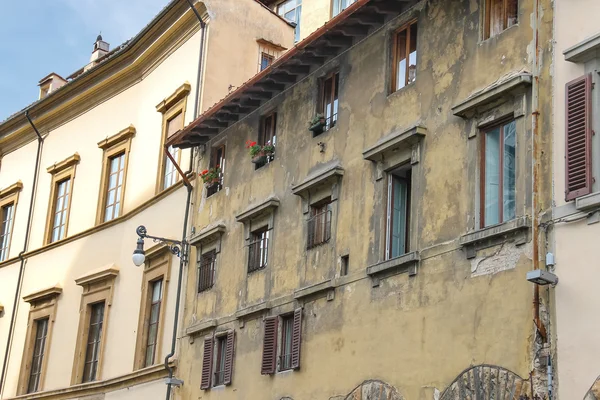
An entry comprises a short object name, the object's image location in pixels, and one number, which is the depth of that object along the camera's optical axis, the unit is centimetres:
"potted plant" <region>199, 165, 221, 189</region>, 2170
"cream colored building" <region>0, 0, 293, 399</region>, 2362
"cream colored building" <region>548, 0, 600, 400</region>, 1191
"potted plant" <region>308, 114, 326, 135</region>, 1842
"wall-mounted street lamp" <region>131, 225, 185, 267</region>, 2073
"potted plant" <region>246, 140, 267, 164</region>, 2011
